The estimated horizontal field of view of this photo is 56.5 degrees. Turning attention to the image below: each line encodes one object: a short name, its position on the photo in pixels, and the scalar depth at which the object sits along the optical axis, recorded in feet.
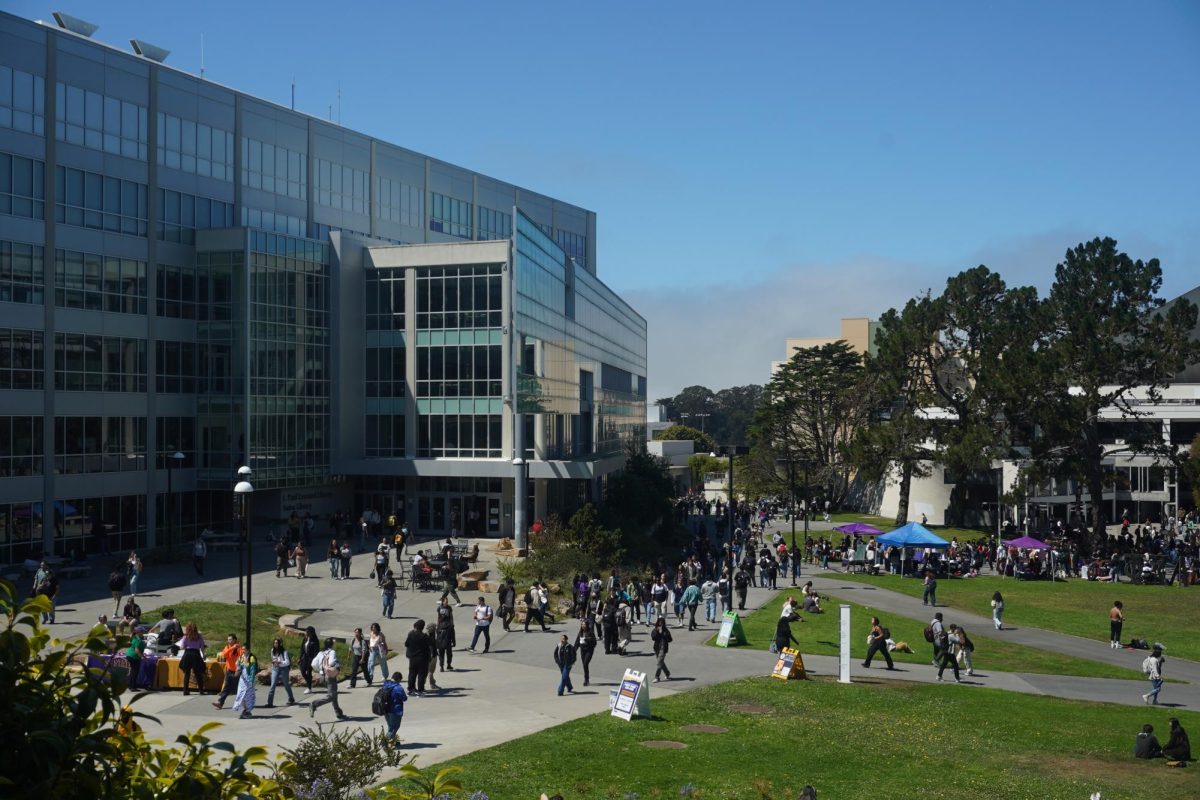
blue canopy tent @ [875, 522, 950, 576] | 153.28
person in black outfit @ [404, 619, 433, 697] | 75.20
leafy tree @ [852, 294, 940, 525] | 219.20
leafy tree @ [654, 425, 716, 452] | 488.44
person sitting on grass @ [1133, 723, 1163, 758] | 65.87
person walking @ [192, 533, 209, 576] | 128.88
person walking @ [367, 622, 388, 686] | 78.43
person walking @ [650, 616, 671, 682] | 83.87
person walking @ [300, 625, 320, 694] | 76.84
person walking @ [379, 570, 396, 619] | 105.91
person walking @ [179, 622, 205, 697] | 75.97
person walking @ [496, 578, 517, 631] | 103.04
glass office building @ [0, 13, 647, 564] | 144.56
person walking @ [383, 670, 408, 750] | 60.90
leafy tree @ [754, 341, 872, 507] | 277.44
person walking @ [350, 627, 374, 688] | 77.36
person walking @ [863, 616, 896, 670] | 91.40
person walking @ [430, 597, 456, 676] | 83.92
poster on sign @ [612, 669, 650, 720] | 69.26
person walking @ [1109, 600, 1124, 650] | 107.24
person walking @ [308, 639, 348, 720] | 68.33
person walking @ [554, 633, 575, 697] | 77.25
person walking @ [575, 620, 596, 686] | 80.59
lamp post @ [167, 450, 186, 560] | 143.28
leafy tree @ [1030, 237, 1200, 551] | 187.42
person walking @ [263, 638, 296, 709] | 72.13
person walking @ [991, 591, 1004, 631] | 115.85
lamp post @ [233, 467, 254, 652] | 83.26
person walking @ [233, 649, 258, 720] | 69.26
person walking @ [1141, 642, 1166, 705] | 83.25
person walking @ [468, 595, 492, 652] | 92.63
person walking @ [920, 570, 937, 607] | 129.90
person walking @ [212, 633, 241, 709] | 71.92
